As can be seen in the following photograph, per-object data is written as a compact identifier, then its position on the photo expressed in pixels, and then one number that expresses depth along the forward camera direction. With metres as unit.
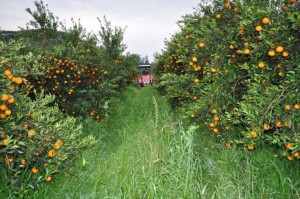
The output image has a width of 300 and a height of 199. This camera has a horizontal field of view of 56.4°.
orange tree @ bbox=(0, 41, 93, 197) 2.69
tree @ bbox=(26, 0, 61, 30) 9.34
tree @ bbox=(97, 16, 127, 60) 10.38
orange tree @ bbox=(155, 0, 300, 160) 3.04
